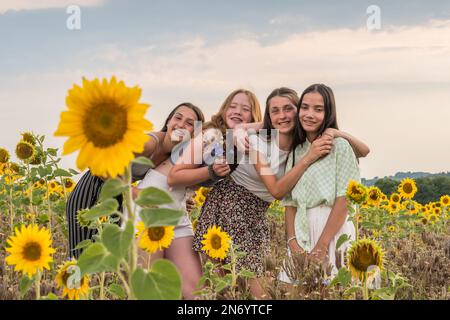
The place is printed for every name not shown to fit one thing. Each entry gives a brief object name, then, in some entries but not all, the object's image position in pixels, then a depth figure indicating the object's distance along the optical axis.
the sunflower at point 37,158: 4.09
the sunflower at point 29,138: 4.12
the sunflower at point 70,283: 2.00
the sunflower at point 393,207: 6.75
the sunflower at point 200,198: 5.36
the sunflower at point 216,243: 3.11
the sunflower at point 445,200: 7.70
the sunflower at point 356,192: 2.66
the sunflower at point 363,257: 2.02
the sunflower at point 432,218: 7.20
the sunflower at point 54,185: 5.56
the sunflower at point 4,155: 4.54
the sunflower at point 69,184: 5.11
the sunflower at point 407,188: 6.43
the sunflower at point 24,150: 4.05
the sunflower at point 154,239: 2.36
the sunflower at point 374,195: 3.19
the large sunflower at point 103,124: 1.41
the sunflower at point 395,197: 6.89
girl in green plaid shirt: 3.34
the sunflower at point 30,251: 2.04
